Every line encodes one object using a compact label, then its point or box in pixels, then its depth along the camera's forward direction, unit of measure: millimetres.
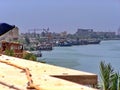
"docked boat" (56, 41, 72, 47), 109788
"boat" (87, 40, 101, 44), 120994
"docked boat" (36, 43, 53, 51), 82625
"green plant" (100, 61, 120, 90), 9047
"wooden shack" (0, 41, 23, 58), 17669
